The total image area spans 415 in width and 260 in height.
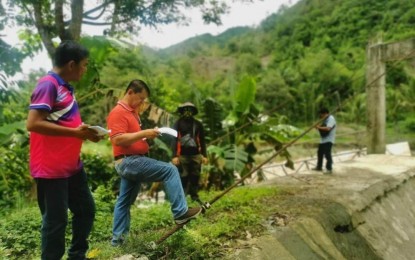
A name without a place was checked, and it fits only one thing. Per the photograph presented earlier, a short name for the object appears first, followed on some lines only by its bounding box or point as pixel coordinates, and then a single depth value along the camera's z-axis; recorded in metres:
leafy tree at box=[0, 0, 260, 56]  6.03
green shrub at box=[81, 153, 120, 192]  7.68
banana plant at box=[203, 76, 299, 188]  7.21
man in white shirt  6.80
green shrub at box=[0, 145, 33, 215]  6.25
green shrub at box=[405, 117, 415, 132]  27.33
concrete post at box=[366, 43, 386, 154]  9.00
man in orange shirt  3.06
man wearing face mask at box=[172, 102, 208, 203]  4.77
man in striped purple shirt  2.25
